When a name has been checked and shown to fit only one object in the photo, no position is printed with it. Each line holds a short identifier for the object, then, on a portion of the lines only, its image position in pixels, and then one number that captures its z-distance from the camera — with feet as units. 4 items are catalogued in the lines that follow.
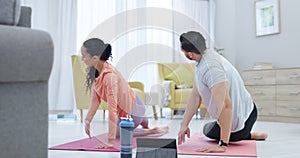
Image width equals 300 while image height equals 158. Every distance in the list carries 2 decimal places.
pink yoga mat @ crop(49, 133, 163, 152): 5.70
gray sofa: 3.13
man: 5.22
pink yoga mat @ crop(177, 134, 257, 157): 5.77
